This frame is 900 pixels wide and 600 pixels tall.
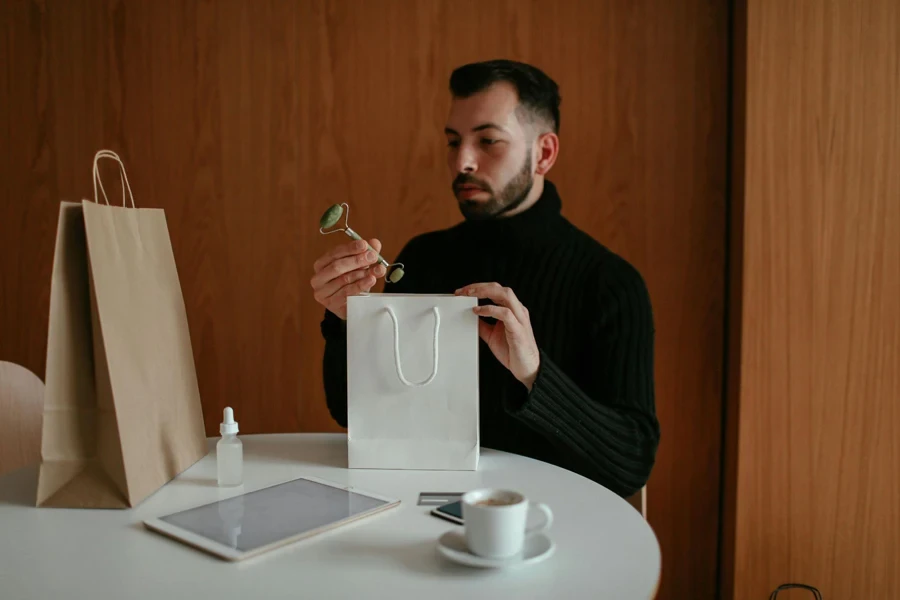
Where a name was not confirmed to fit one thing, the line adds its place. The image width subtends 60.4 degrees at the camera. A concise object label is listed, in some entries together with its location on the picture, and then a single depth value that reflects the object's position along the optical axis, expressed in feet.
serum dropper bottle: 3.52
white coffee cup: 2.58
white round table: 2.49
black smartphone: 3.11
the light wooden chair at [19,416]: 4.80
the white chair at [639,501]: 4.65
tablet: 2.81
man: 4.17
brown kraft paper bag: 3.25
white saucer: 2.59
